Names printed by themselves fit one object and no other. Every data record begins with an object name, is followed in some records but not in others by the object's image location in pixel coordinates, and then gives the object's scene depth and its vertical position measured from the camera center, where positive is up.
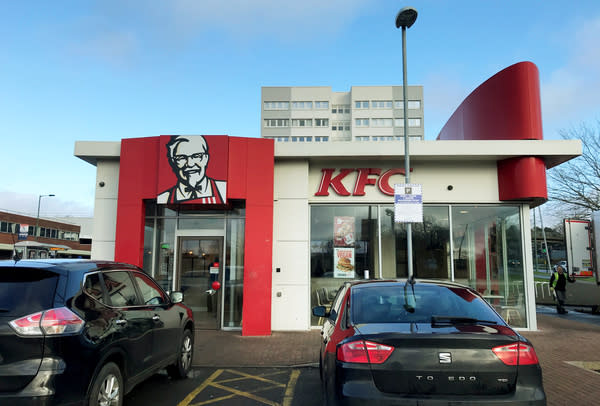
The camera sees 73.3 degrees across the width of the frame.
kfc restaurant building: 10.20 +1.06
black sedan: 2.93 -0.85
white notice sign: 8.21 +0.97
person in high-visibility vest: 14.92 -1.34
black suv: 3.21 -0.76
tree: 23.25 +3.62
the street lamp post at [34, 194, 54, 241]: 51.22 +3.18
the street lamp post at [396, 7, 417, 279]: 8.48 +4.68
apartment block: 67.94 +23.23
